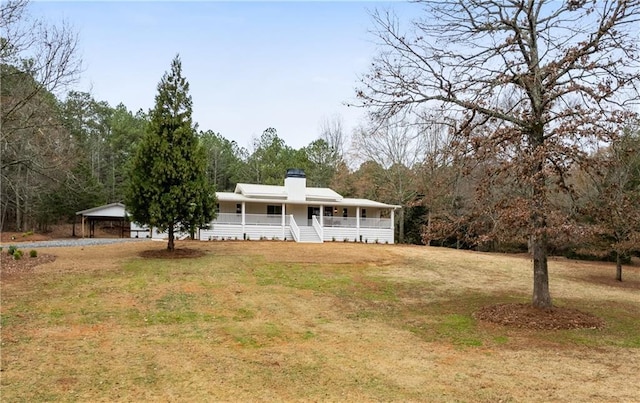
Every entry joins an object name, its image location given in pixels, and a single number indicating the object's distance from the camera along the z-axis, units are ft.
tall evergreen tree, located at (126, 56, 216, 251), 57.11
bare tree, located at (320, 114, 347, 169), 151.74
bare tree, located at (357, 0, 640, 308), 29.12
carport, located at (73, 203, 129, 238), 103.19
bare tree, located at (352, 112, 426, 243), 115.85
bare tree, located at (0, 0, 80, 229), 48.96
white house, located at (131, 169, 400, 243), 89.66
